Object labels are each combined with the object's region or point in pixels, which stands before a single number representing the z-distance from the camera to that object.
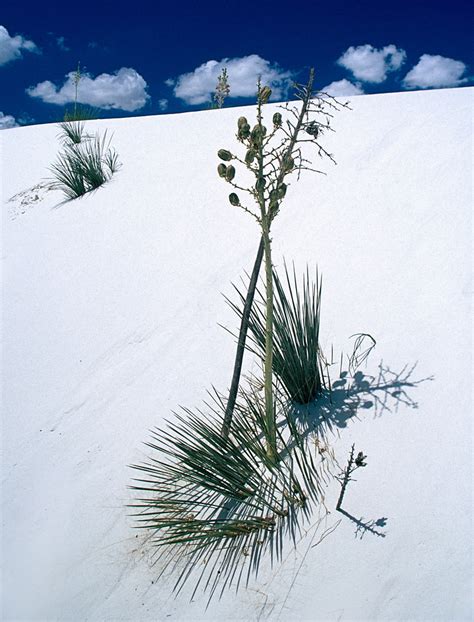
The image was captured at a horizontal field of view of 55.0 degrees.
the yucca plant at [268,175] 1.45
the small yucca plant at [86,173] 5.08
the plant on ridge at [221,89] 7.49
